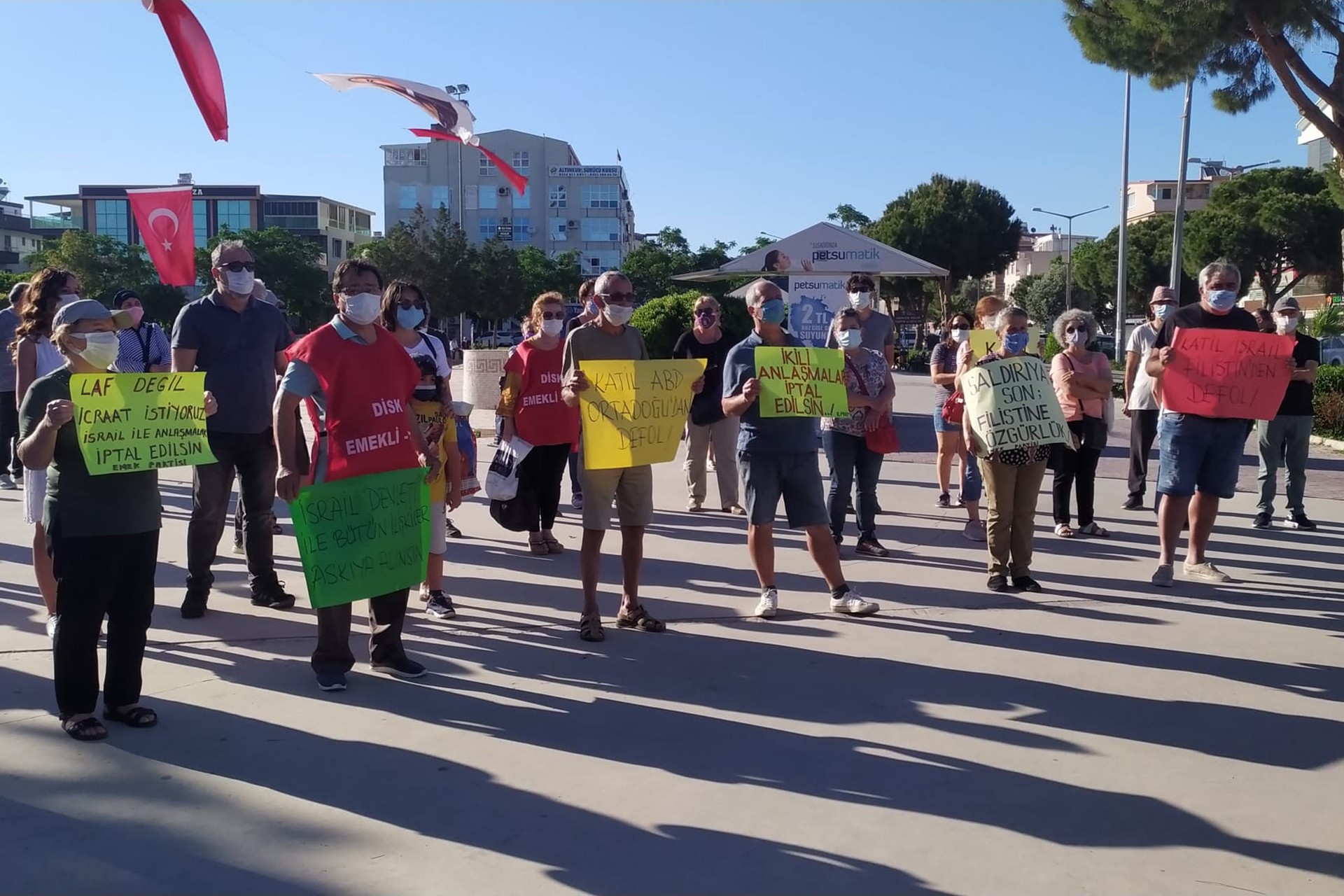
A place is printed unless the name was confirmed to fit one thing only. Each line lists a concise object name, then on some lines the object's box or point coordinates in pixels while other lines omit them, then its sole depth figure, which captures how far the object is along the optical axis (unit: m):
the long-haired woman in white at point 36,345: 5.52
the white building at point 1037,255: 122.31
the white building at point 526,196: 93.62
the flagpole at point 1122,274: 38.19
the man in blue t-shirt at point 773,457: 6.45
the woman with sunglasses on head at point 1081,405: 8.34
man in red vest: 5.12
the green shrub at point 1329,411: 16.64
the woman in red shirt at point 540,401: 7.95
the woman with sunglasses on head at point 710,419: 8.48
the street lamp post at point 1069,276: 58.56
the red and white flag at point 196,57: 11.03
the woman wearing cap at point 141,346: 9.19
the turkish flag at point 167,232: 11.39
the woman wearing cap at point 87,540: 4.52
